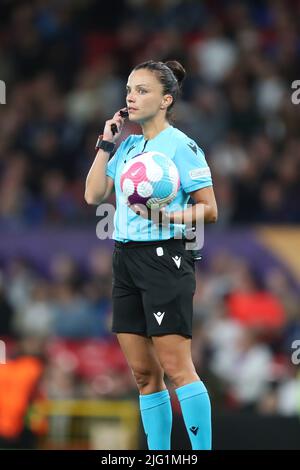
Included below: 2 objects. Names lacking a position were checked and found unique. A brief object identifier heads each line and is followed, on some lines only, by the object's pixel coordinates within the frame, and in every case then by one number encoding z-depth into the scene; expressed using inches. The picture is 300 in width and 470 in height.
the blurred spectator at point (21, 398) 795.4
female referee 471.8
